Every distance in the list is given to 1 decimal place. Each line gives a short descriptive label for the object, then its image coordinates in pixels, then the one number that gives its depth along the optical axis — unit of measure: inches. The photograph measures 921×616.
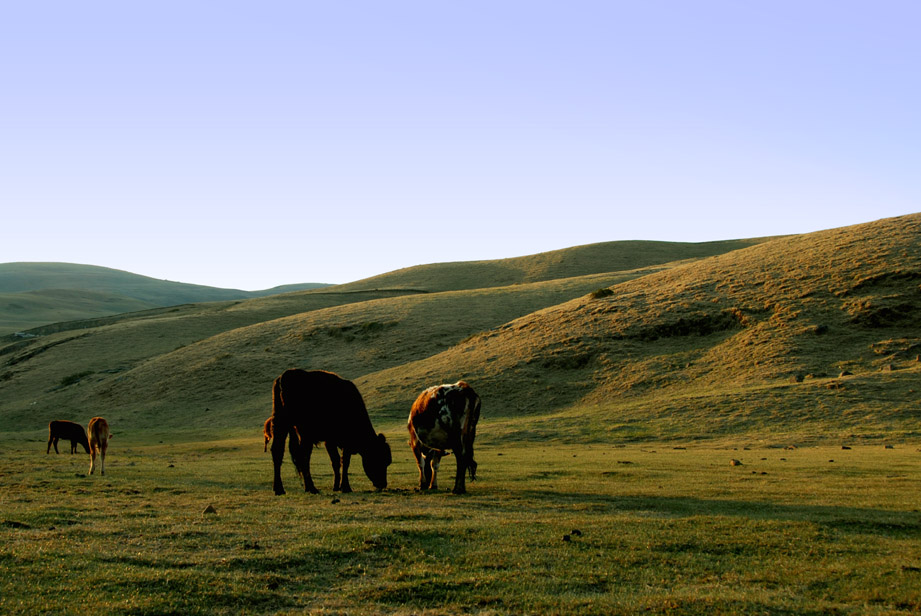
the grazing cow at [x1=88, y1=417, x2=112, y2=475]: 884.6
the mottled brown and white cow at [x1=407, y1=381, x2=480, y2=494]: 687.1
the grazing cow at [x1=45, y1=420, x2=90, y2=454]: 1254.3
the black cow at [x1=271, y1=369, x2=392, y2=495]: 684.7
